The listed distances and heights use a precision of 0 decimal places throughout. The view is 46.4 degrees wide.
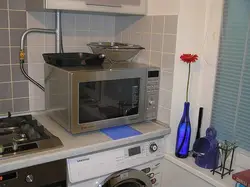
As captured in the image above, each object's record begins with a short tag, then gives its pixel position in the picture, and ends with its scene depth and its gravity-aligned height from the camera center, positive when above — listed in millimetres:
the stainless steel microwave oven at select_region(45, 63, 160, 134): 1412 -277
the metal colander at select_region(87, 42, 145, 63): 1665 -51
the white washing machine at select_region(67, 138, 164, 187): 1393 -634
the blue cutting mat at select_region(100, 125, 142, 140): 1515 -477
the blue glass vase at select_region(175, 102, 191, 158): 1619 -507
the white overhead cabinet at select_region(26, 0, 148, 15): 1441 +183
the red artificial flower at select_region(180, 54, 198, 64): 1515 -68
